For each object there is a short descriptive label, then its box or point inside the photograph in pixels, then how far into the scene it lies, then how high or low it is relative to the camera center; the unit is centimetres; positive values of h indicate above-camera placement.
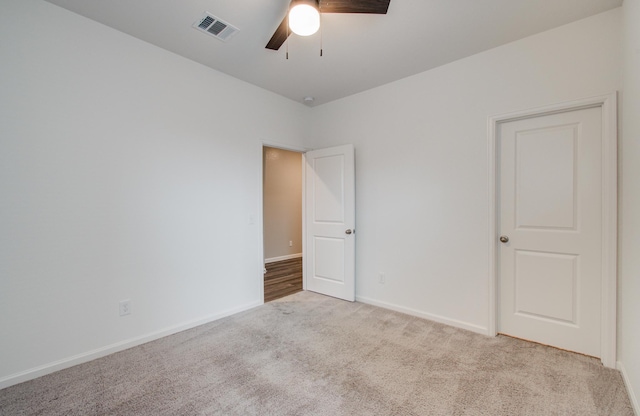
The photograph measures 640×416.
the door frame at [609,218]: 209 -11
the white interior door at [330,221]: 361 -22
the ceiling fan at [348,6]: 168 +124
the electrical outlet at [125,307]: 243 -88
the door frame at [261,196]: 354 +14
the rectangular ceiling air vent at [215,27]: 224 +151
